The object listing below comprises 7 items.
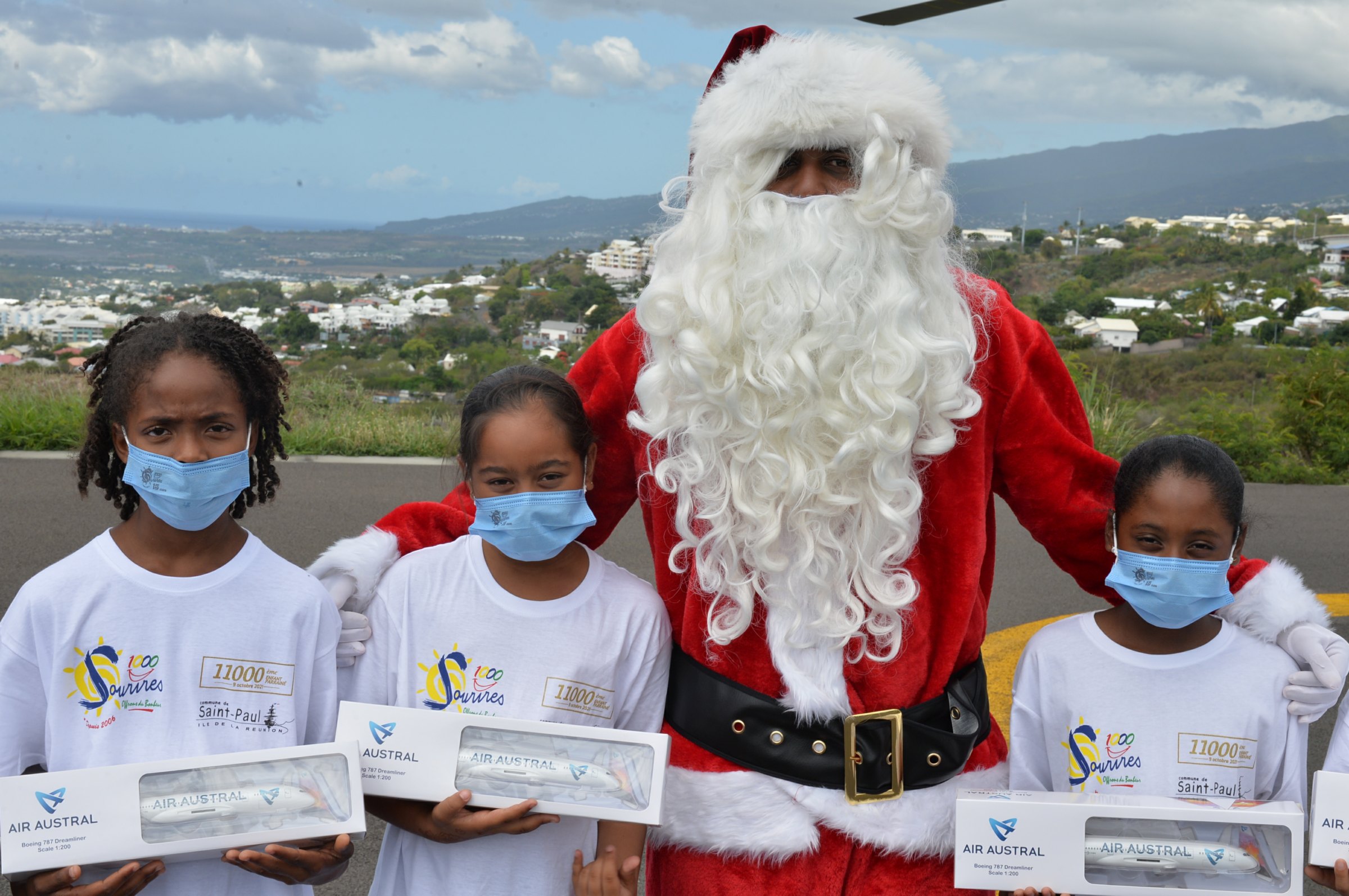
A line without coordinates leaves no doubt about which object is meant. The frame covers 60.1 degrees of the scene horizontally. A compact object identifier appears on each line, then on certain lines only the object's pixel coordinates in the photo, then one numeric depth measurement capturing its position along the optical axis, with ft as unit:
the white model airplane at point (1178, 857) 6.53
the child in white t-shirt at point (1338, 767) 6.53
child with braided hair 6.53
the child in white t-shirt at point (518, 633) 7.07
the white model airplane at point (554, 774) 6.64
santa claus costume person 6.96
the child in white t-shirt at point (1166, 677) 7.27
